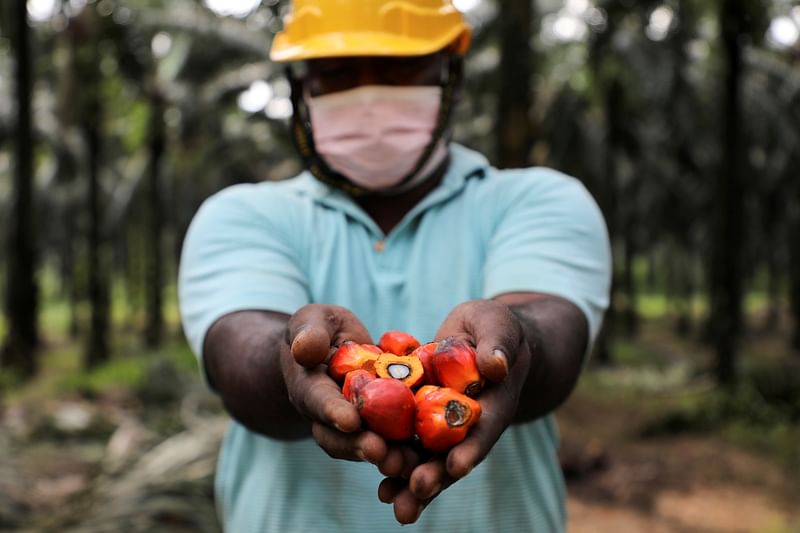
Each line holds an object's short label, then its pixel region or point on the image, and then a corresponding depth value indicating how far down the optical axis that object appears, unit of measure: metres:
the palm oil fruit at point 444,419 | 1.15
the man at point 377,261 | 1.64
